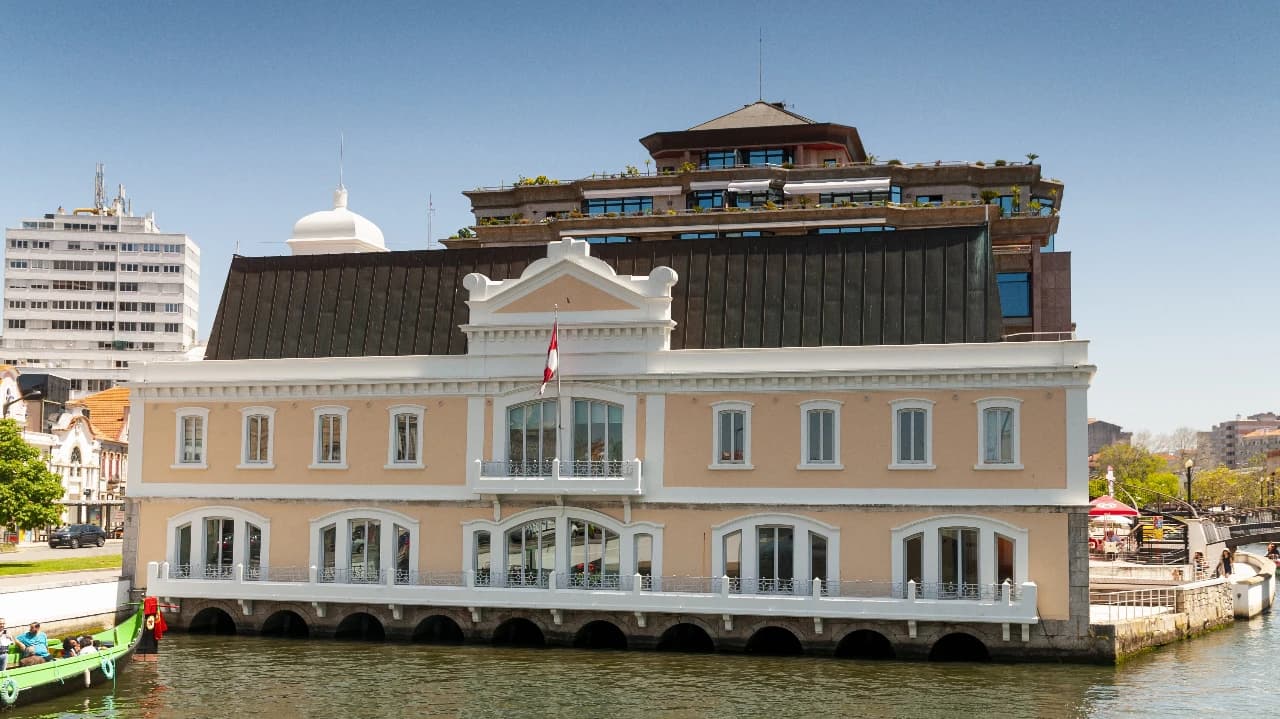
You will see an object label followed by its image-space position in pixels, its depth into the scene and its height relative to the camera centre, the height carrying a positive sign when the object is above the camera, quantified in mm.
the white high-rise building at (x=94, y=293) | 163125 +23118
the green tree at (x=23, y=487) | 64938 -112
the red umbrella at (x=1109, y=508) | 60656 -622
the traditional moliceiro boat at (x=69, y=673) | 36344 -5236
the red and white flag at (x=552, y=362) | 46000 +4295
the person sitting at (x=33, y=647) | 38156 -4571
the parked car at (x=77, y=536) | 86250 -3302
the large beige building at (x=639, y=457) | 43469 +1114
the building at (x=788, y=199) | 79312 +18203
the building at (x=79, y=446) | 101625 +3023
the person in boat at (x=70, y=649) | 39281 -4709
